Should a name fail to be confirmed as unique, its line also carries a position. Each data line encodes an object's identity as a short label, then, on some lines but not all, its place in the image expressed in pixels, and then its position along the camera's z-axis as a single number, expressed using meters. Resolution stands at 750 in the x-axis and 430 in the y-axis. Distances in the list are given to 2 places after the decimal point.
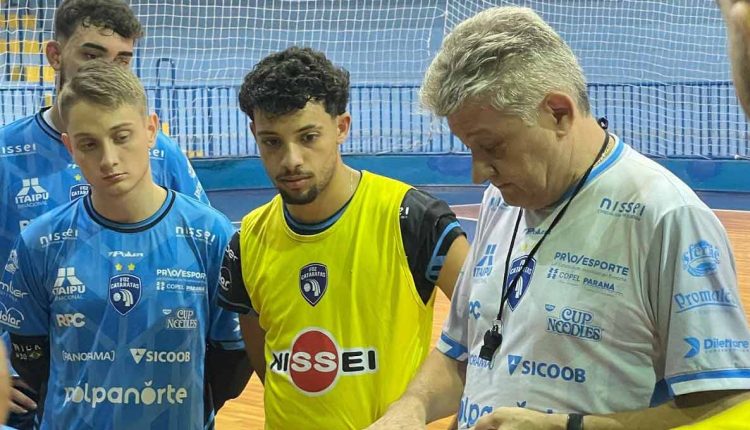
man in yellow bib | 2.53
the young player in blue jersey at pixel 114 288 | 2.74
